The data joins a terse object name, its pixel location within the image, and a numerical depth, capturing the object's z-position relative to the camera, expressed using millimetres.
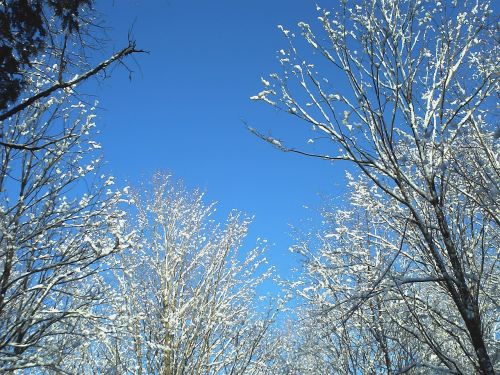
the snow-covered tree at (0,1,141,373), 4885
